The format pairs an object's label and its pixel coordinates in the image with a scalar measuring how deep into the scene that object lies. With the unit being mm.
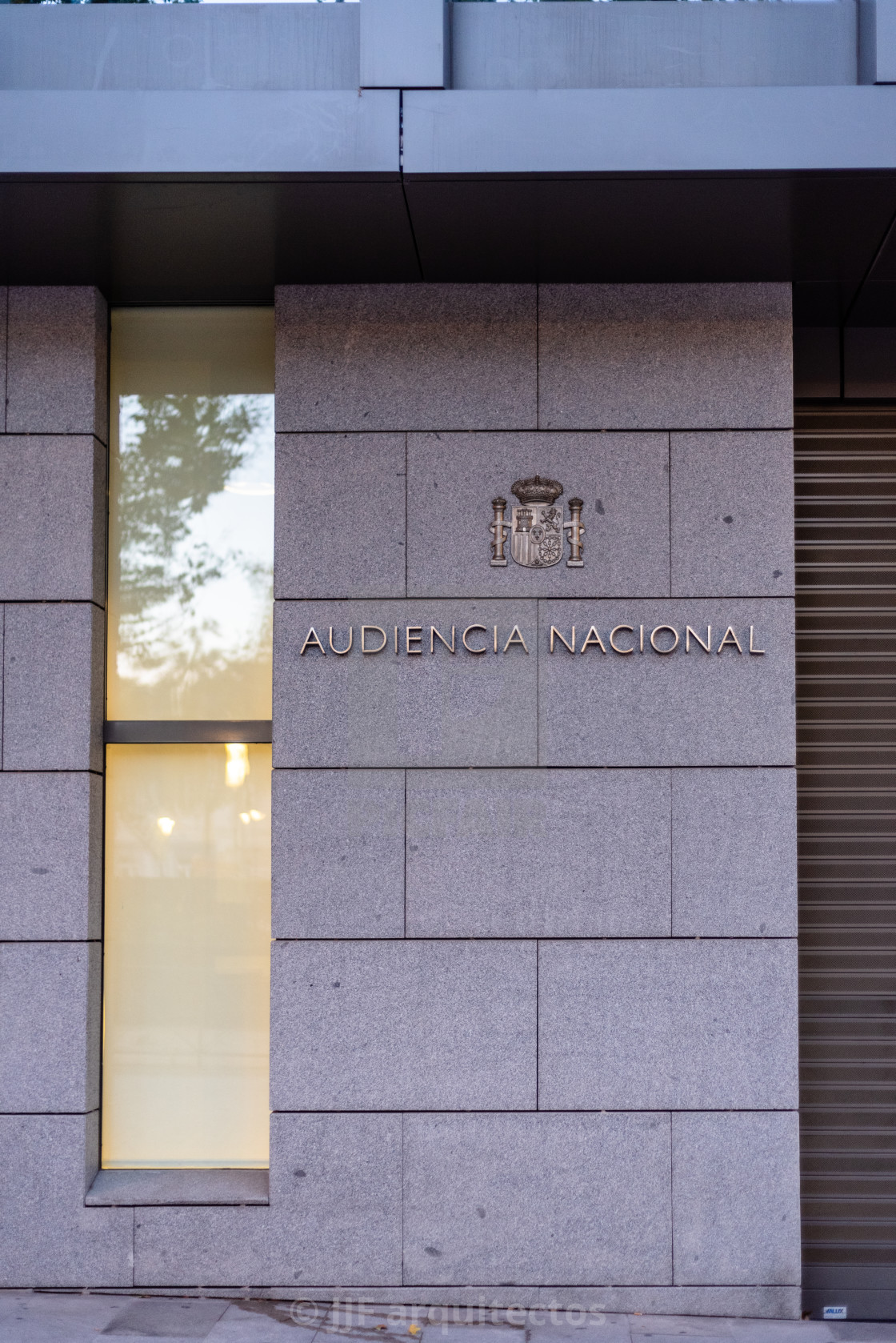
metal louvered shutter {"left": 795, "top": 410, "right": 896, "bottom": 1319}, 7602
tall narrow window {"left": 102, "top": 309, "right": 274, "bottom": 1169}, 7723
